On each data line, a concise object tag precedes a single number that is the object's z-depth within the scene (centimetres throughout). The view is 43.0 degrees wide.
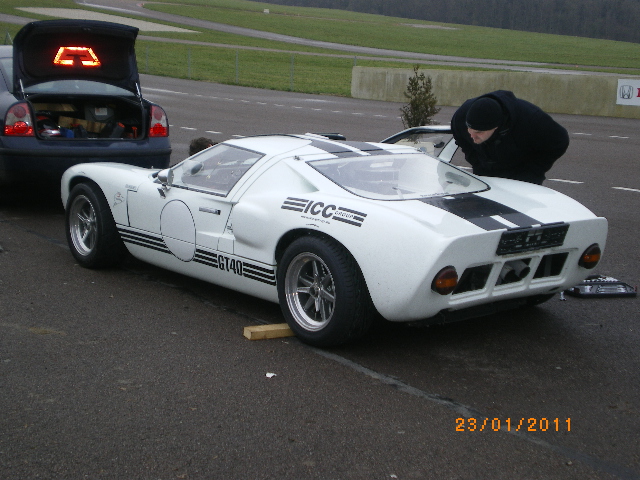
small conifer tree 1240
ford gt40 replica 425
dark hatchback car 790
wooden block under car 480
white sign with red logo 2223
